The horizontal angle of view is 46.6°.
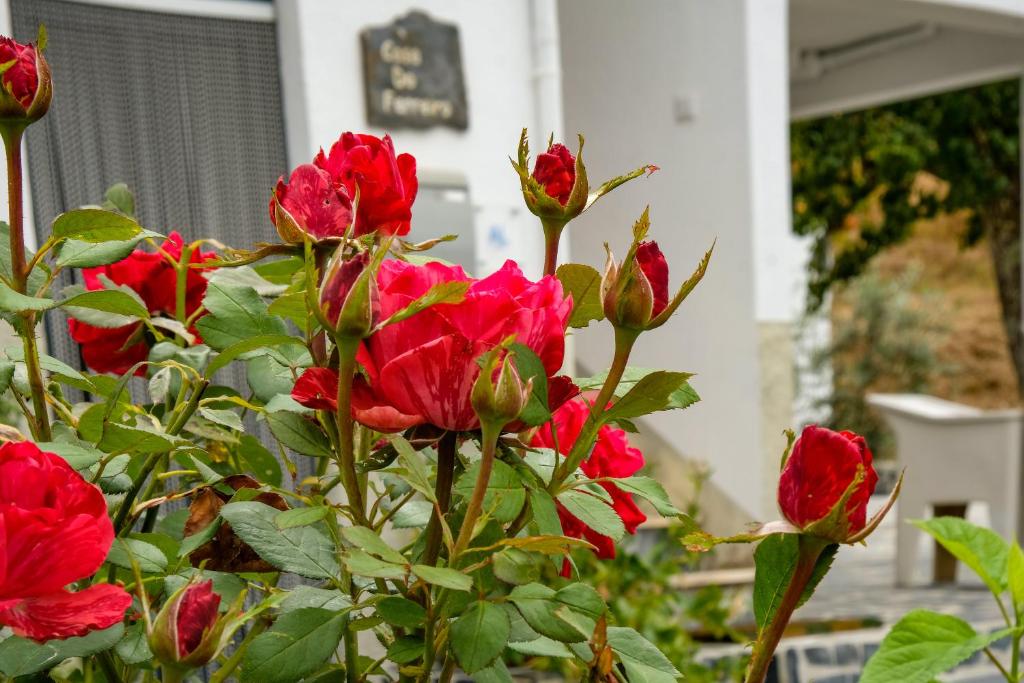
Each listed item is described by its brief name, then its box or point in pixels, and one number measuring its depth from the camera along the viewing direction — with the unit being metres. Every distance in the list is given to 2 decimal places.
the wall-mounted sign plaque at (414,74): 3.56
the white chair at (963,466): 5.11
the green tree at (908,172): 9.16
